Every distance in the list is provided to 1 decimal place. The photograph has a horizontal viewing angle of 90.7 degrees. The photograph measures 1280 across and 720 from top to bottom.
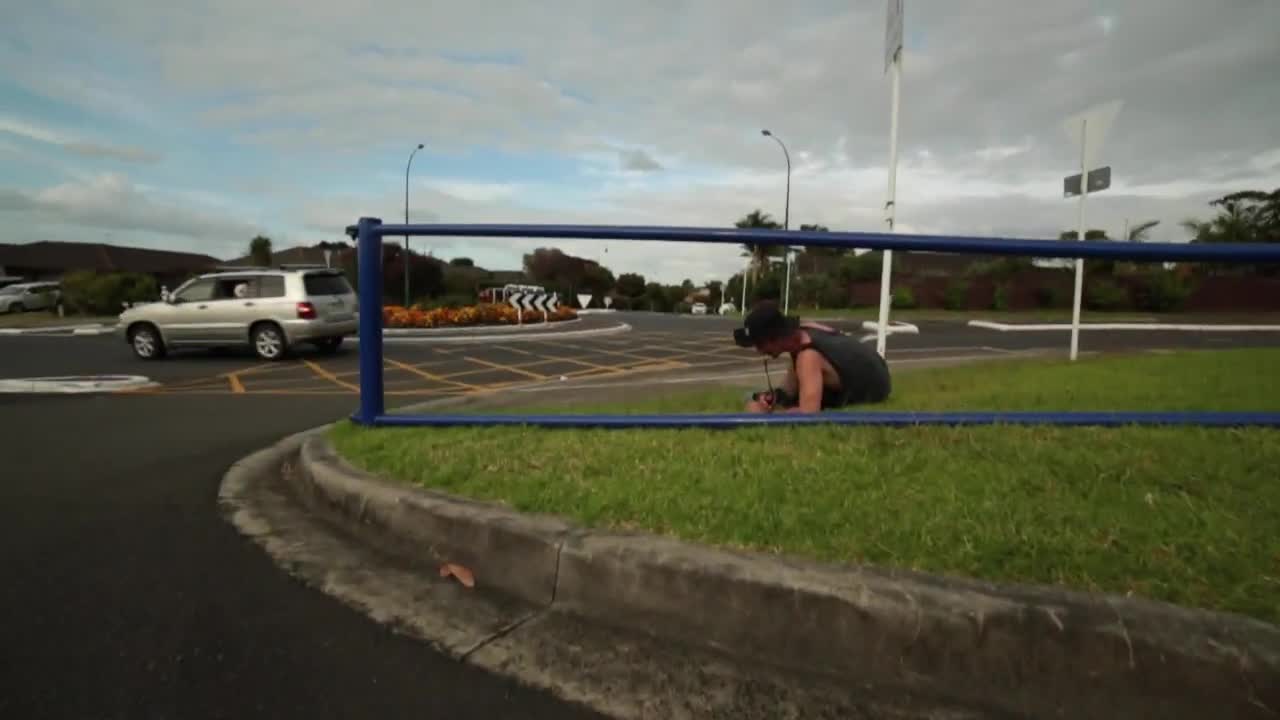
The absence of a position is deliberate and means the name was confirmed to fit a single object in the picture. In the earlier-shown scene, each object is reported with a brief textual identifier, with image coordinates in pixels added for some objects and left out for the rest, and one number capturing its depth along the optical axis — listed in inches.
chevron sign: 731.4
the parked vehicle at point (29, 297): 1214.9
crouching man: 145.8
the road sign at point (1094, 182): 306.8
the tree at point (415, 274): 1201.4
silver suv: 421.1
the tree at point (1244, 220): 1130.0
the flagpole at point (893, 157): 270.7
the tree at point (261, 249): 1813.5
